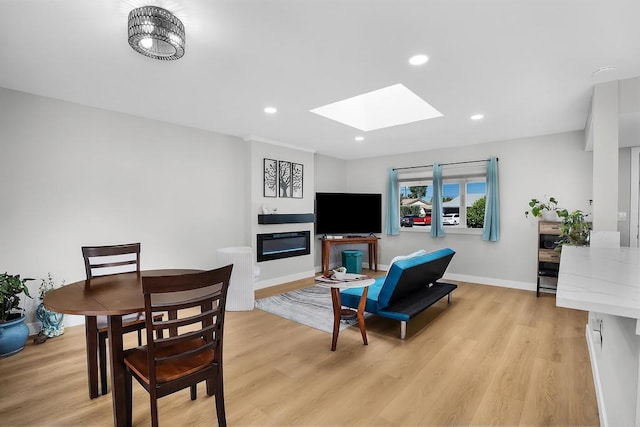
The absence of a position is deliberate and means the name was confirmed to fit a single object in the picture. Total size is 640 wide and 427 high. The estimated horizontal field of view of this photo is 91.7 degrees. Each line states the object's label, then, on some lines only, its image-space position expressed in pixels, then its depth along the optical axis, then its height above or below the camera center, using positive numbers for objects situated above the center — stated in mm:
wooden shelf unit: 4418 -671
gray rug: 3533 -1307
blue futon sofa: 3021 -928
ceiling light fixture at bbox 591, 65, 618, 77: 2543 +1122
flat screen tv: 6191 -119
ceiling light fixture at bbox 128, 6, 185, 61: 1758 +1041
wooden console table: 6000 -766
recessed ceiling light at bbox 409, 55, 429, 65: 2395 +1157
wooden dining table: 1596 -515
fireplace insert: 5133 -652
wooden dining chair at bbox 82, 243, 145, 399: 2045 -838
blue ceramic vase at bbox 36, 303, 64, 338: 3111 -1116
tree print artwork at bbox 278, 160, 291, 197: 5352 +517
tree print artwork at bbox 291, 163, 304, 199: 5578 +513
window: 5617 +110
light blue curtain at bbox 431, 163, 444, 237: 5738 +41
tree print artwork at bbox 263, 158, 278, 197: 5137 +515
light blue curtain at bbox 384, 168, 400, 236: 6339 +37
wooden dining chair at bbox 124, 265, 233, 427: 1533 -773
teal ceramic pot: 2709 -1112
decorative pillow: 3285 -555
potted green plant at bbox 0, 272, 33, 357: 2709 -986
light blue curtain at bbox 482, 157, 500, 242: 5133 +11
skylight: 3982 +1315
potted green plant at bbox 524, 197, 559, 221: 4520 -45
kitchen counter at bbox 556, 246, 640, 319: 866 -284
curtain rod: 5388 +777
